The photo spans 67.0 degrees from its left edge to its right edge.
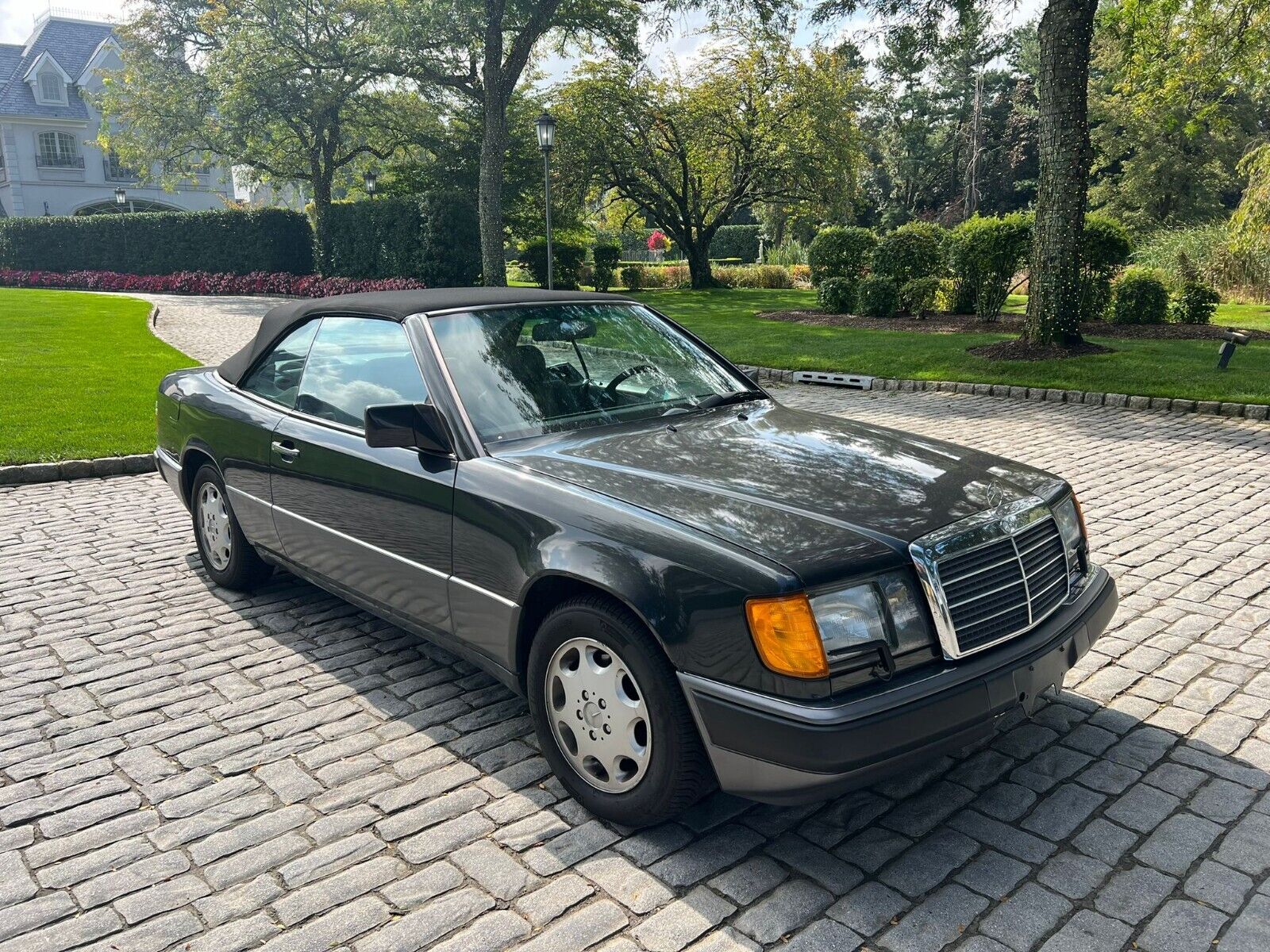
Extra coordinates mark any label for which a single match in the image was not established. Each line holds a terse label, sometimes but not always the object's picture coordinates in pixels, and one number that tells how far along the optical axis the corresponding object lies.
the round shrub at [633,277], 34.09
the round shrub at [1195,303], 16.44
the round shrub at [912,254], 19.73
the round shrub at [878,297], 19.69
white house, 55.56
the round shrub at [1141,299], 16.32
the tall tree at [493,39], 22.20
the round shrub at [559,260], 31.09
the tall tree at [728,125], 31.61
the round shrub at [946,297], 19.73
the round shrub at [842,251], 22.77
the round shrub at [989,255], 17.38
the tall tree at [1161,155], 38.25
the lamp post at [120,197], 44.75
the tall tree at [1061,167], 12.45
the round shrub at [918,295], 19.00
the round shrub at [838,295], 21.20
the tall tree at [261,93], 26.80
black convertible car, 2.75
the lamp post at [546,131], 19.62
